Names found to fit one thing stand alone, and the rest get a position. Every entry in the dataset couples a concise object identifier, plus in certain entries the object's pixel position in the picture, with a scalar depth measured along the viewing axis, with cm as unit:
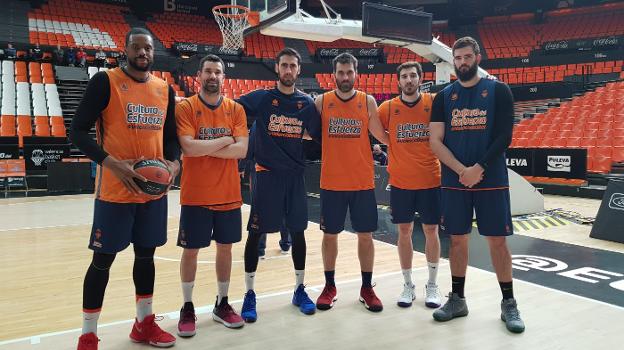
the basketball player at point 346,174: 381
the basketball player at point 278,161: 365
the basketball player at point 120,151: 274
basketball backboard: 730
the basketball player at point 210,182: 329
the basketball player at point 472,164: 338
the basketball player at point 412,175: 388
